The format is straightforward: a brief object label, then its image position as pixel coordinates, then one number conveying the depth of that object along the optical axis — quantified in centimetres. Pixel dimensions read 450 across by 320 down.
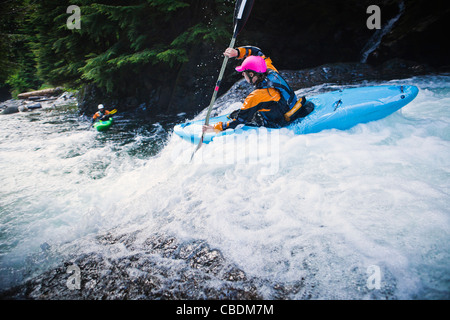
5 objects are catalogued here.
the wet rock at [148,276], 140
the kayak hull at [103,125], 649
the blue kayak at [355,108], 292
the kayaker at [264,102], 272
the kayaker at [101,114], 679
